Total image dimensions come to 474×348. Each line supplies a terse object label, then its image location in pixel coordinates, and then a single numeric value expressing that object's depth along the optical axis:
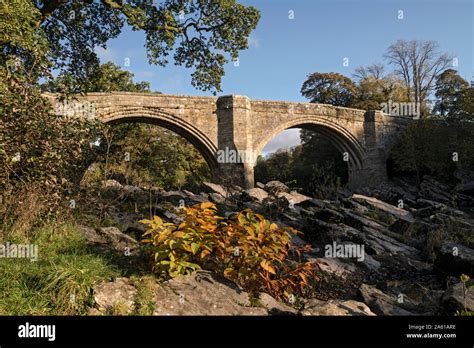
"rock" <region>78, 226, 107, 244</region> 5.10
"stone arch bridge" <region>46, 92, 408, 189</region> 18.09
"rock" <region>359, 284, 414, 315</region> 3.81
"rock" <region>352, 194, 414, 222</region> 12.01
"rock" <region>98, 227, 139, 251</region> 5.00
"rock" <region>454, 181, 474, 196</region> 18.28
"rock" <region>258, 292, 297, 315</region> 3.45
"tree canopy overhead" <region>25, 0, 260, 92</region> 11.86
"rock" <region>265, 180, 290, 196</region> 10.65
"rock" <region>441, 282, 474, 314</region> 3.59
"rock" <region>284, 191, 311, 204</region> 14.08
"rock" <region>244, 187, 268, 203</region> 12.31
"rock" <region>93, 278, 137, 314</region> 3.14
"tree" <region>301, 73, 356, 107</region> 33.75
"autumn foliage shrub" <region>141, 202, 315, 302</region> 3.62
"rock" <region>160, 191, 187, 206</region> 11.50
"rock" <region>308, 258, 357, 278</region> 5.75
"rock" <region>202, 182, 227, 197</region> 14.61
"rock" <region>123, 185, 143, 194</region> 11.52
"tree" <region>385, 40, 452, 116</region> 34.50
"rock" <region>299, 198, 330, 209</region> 11.43
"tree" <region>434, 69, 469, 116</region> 33.75
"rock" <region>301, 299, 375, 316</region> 3.38
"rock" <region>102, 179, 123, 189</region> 10.11
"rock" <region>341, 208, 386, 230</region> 9.24
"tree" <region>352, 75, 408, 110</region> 31.82
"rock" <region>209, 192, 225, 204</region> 11.91
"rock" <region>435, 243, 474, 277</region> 5.78
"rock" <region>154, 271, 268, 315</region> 3.27
